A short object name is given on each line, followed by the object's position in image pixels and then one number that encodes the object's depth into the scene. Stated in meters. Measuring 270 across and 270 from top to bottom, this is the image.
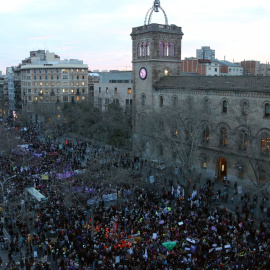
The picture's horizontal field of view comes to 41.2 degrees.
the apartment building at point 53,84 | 94.94
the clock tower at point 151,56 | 48.47
